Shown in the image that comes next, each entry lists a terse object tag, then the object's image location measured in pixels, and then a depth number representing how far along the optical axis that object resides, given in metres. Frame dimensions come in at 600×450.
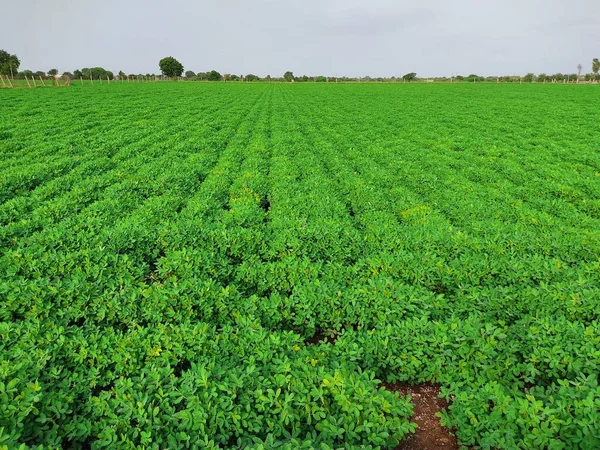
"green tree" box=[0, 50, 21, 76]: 95.46
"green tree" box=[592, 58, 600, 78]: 130.77
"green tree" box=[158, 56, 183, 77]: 142.12
